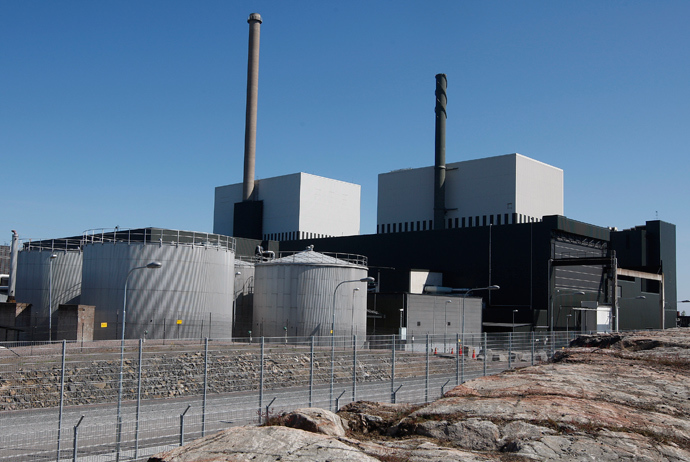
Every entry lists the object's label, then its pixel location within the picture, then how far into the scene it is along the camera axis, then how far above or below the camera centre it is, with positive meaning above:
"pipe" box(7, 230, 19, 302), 68.81 +2.25
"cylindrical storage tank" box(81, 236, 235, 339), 47.97 -0.21
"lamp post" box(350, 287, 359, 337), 56.06 -2.13
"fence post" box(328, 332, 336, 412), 20.80 -3.30
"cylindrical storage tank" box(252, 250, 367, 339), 54.84 -0.70
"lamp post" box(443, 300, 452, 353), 68.94 -2.32
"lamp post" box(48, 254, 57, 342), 51.77 -0.81
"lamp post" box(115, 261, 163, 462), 15.57 -3.56
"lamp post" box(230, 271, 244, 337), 59.02 -1.34
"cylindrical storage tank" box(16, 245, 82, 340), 55.88 +0.34
